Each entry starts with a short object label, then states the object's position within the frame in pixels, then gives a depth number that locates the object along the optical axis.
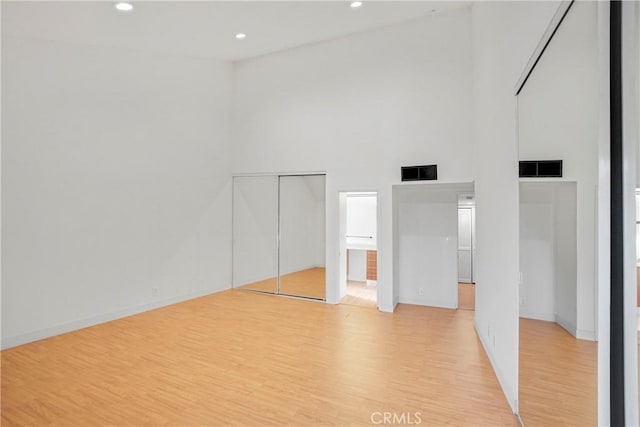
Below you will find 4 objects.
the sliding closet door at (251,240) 7.46
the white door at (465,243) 6.02
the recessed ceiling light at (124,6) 4.23
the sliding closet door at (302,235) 7.16
